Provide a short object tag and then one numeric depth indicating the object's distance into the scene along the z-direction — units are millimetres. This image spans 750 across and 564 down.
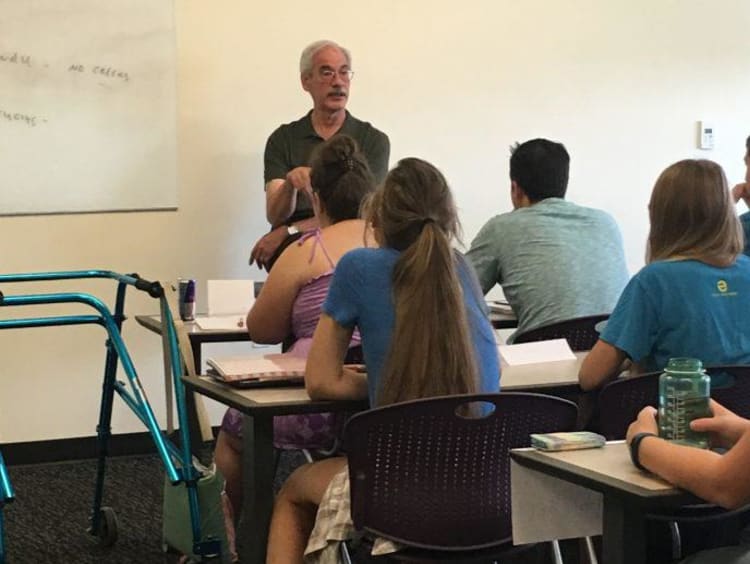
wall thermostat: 5594
